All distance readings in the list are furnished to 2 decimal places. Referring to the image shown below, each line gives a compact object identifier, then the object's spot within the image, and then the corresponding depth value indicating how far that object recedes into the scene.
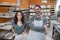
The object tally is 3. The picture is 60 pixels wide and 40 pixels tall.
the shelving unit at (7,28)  2.83
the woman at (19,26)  1.92
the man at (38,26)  1.82
